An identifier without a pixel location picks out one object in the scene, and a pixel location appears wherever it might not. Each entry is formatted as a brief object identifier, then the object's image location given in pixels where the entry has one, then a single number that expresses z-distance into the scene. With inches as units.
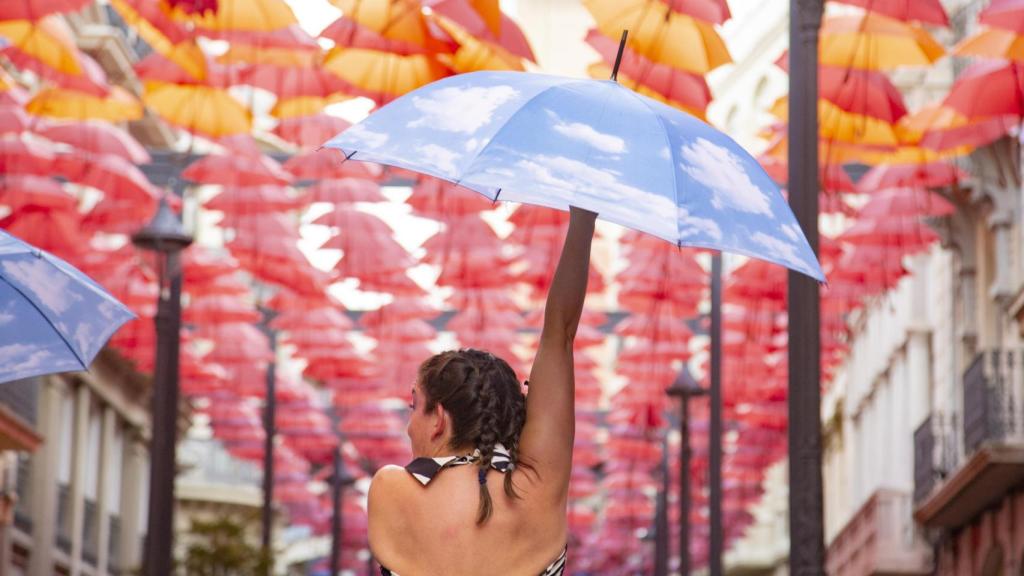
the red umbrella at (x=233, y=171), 871.1
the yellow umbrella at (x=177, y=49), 679.9
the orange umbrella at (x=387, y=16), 645.3
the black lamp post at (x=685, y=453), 1005.2
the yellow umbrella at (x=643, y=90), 669.9
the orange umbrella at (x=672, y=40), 630.5
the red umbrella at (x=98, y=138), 825.5
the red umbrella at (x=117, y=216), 909.2
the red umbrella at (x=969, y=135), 695.1
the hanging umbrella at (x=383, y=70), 680.4
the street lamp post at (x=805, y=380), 454.3
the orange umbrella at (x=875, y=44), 657.6
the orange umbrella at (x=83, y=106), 764.0
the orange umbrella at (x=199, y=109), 743.1
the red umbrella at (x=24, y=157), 828.0
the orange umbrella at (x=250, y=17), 659.4
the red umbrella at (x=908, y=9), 606.5
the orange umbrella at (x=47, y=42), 685.5
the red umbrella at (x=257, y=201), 911.0
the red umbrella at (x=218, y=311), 1130.0
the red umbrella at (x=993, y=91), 642.8
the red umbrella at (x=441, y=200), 880.3
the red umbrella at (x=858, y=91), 685.3
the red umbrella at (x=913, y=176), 802.2
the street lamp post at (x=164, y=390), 713.0
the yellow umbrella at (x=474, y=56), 649.6
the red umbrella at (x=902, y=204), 848.3
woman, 200.4
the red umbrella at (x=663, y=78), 669.3
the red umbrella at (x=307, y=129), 788.0
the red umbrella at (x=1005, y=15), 572.7
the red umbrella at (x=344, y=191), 907.4
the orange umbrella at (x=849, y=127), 697.6
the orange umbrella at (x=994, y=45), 621.9
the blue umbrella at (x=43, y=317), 313.1
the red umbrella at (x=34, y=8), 641.0
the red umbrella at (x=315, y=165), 861.2
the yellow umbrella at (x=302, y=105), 741.9
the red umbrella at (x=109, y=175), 848.9
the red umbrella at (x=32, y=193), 849.5
